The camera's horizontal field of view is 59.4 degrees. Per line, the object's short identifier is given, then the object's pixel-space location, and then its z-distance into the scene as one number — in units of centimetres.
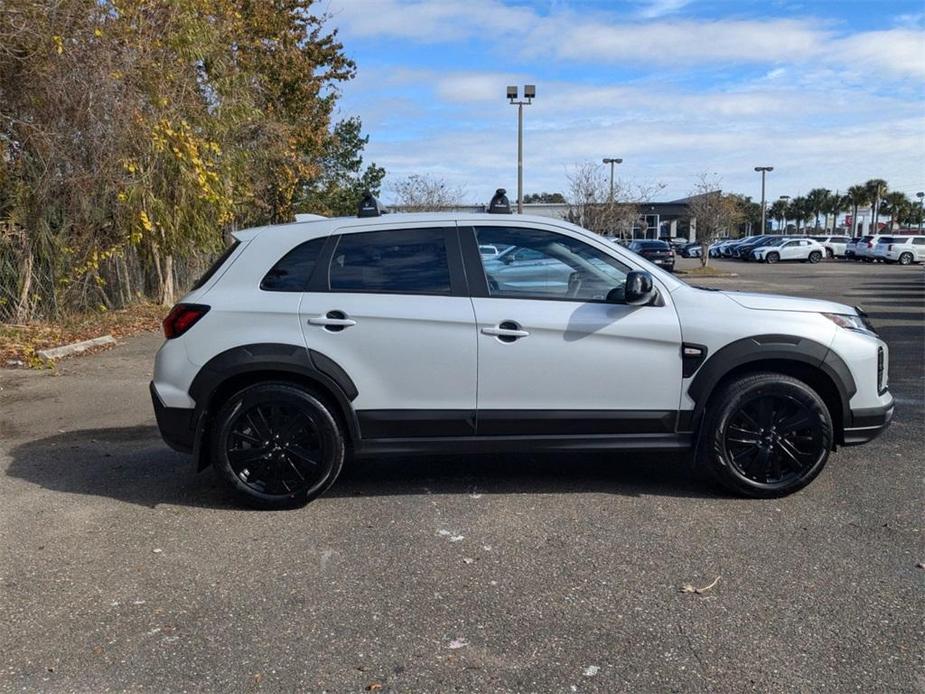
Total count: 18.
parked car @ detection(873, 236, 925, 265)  4359
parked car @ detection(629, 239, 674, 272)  3303
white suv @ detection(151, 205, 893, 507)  486
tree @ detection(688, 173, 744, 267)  4134
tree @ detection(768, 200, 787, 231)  10469
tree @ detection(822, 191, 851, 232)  8938
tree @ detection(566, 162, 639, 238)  4091
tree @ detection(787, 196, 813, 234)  9681
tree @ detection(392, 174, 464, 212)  3750
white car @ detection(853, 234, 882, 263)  4562
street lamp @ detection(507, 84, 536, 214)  3064
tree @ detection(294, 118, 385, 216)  2648
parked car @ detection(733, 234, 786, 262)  5023
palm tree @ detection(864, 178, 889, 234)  7894
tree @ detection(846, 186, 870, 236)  8188
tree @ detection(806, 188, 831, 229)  9319
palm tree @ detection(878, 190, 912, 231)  8588
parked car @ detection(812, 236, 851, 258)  5022
